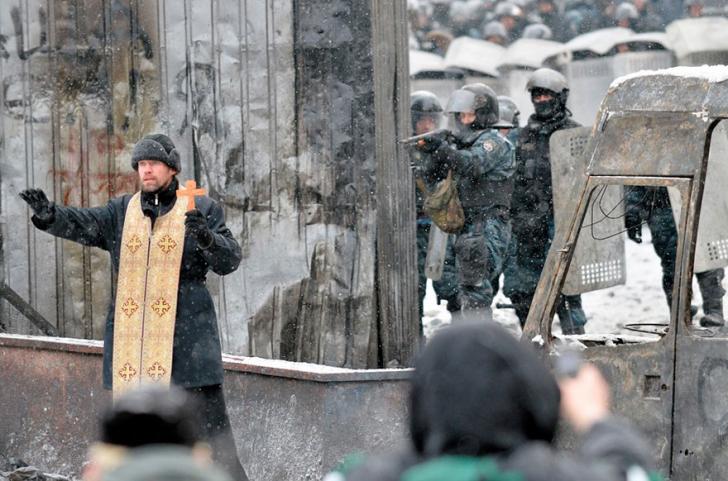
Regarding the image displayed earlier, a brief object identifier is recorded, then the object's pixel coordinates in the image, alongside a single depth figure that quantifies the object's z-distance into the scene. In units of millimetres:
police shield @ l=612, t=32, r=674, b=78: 46750
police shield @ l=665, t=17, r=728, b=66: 44406
